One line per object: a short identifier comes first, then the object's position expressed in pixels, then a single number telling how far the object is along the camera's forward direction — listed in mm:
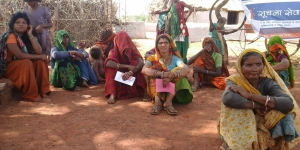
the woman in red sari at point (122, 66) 4684
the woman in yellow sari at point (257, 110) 2533
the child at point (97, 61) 5863
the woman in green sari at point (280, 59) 4168
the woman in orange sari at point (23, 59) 4359
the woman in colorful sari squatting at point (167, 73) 4023
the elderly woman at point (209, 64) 5602
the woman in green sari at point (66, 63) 5266
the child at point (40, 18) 5652
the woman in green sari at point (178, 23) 6805
